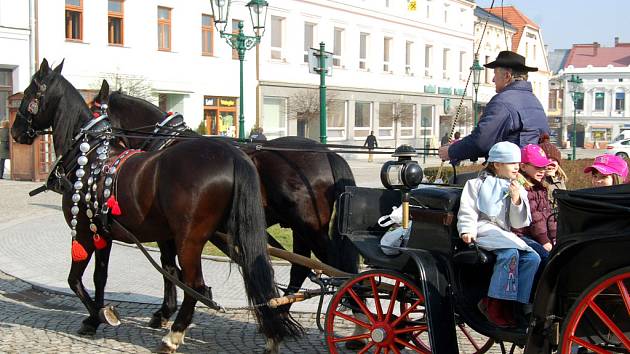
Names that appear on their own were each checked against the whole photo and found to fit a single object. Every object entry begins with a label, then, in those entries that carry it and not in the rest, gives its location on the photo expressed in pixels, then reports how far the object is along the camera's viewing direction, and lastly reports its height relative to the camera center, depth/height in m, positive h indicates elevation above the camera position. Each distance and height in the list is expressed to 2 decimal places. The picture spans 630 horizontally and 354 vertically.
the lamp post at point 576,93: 41.37 +2.09
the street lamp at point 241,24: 14.60 +2.19
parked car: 34.97 -0.78
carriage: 3.66 -0.85
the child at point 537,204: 4.56 -0.47
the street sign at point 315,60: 12.46 +1.16
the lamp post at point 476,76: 18.60 +1.40
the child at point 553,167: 5.12 -0.26
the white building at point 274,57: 24.69 +2.92
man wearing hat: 4.95 +0.09
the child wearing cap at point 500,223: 4.27 -0.57
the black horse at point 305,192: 5.90 -0.53
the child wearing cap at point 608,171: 4.76 -0.26
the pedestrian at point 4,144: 20.94 -0.56
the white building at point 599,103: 72.50 +2.71
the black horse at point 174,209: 5.42 -0.63
